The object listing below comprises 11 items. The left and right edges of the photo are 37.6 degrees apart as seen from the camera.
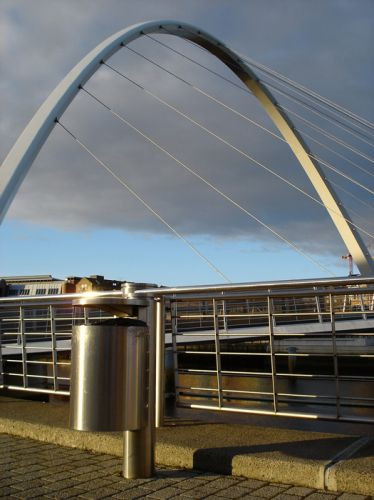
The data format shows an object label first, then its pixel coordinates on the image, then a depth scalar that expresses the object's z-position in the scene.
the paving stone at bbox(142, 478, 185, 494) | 3.26
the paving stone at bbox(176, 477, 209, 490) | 3.29
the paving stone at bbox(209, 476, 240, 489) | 3.27
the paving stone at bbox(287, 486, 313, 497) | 3.08
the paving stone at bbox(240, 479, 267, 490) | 3.24
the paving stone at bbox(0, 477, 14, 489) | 3.34
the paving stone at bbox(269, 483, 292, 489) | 3.24
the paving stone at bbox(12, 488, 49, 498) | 3.13
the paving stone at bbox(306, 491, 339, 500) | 3.00
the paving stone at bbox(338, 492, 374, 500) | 2.98
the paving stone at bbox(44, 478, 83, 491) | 3.28
